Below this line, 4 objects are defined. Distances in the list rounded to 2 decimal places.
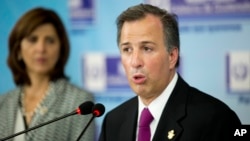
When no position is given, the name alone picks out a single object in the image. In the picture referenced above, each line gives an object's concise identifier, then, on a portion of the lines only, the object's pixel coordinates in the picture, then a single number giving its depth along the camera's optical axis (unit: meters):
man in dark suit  4.13
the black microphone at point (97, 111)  4.04
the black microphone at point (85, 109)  4.02
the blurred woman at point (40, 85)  5.97
